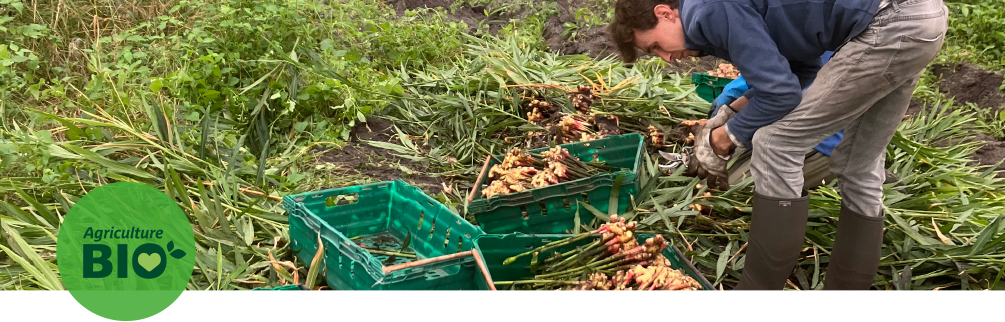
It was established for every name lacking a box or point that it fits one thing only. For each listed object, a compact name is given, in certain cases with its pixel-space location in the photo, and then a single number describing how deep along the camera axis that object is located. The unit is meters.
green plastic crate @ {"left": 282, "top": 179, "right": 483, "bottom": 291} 2.11
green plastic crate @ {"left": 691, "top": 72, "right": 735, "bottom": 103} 3.76
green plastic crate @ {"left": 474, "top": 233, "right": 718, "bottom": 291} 2.23
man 1.95
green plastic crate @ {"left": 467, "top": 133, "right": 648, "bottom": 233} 2.56
